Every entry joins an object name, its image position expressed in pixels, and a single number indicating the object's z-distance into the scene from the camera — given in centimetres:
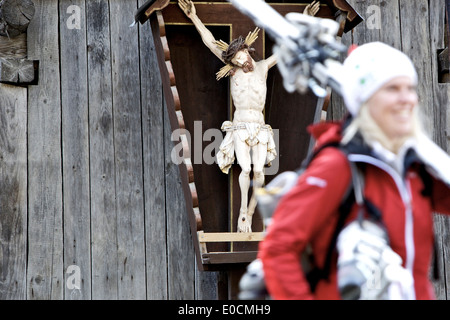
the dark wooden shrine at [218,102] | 910
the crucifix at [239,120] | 887
